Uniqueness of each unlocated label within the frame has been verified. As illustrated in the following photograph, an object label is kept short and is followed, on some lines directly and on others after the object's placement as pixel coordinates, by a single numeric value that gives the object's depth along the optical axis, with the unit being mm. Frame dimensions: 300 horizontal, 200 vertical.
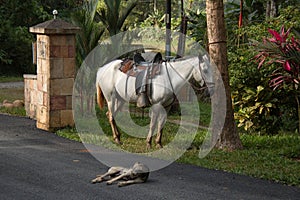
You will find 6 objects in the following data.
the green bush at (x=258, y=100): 13219
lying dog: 8672
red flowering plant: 10594
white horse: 10898
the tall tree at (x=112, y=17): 16047
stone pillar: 13102
